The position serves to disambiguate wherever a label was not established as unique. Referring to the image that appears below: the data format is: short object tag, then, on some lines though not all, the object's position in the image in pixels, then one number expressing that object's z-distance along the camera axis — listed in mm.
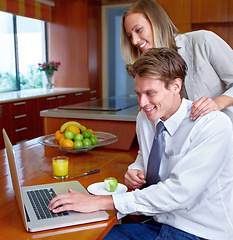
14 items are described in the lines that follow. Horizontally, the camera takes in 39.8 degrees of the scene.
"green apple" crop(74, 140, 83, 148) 1827
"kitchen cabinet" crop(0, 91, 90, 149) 4152
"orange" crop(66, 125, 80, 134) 1932
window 5148
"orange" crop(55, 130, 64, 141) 1956
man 1184
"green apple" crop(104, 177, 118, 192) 1353
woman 1616
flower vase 5570
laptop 1044
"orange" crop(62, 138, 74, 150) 1827
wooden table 1037
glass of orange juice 1511
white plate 1345
